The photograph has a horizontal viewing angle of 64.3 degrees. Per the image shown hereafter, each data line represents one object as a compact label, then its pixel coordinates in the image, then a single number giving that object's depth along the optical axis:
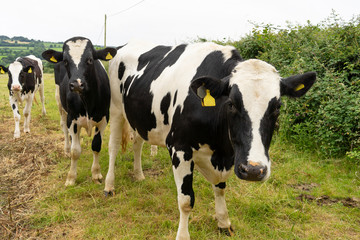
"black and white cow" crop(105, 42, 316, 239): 2.26
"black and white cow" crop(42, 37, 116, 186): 4.28
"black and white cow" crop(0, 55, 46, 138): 7.93
